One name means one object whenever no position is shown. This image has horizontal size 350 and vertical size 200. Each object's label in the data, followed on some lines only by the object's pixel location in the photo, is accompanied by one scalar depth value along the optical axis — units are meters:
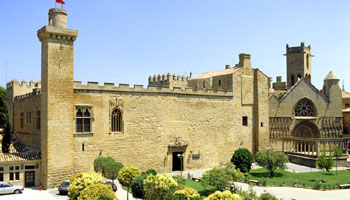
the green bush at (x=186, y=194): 17.12
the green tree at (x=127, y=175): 21.78
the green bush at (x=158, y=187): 18.89
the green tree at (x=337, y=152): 34.31
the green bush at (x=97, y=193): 17.61
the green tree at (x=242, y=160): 31.41
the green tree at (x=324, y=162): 30.98
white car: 23.05
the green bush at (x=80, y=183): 19.84
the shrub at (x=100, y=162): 24.17
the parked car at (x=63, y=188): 23.03
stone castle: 25.16
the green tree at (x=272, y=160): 30.19
